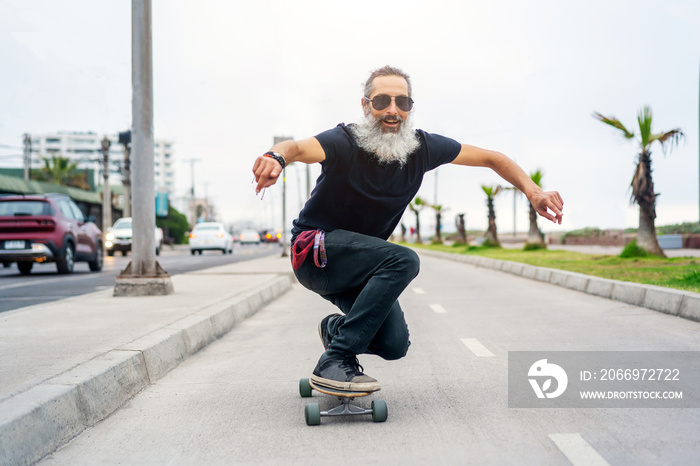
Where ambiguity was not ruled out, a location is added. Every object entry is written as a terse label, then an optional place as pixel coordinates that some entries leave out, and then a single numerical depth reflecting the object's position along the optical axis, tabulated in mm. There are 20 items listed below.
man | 3863
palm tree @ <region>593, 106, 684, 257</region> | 18391
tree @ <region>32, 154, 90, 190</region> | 69875
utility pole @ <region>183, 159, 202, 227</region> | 94212
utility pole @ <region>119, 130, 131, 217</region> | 39938
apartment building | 174750
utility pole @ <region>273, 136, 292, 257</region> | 25606
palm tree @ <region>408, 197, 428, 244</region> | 68850
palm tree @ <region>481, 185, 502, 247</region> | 38744
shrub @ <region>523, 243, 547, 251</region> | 32000
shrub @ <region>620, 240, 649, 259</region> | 18562
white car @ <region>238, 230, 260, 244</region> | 70000
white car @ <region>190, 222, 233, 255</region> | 35875
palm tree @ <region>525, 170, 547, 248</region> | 31906
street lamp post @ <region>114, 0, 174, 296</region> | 10070
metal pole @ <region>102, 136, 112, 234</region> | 41312
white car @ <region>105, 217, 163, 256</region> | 31625
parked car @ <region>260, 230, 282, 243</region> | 95169
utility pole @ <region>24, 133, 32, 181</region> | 50484
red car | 16031
